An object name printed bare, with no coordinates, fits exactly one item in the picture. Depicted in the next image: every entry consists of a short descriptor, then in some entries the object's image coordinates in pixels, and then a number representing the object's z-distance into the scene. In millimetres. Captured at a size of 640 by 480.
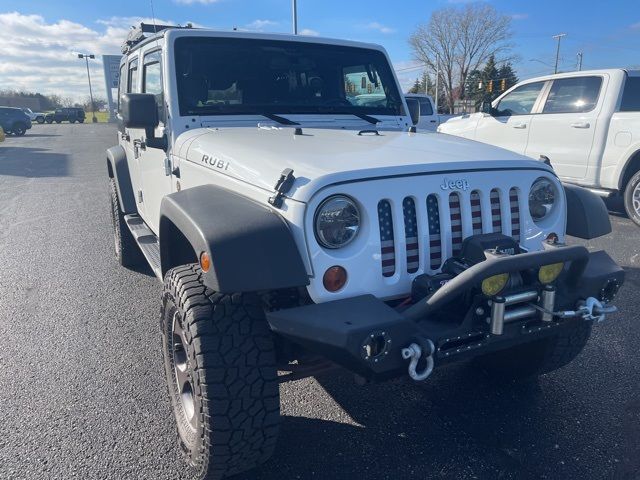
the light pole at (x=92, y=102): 54594
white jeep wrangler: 1991
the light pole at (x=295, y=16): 13859
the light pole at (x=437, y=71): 47375
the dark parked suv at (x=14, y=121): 32375
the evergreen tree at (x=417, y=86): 57097
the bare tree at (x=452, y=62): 46219
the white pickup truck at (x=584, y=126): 6824
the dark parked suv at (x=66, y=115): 51156
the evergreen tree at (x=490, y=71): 49469
